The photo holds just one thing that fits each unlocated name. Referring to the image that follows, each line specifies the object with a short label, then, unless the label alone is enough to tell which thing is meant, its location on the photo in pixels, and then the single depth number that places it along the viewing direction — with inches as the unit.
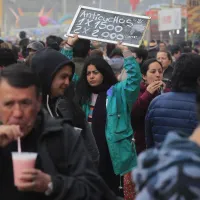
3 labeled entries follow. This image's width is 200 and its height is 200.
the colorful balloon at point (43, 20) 3931.4
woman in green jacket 401.5
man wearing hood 264.4
